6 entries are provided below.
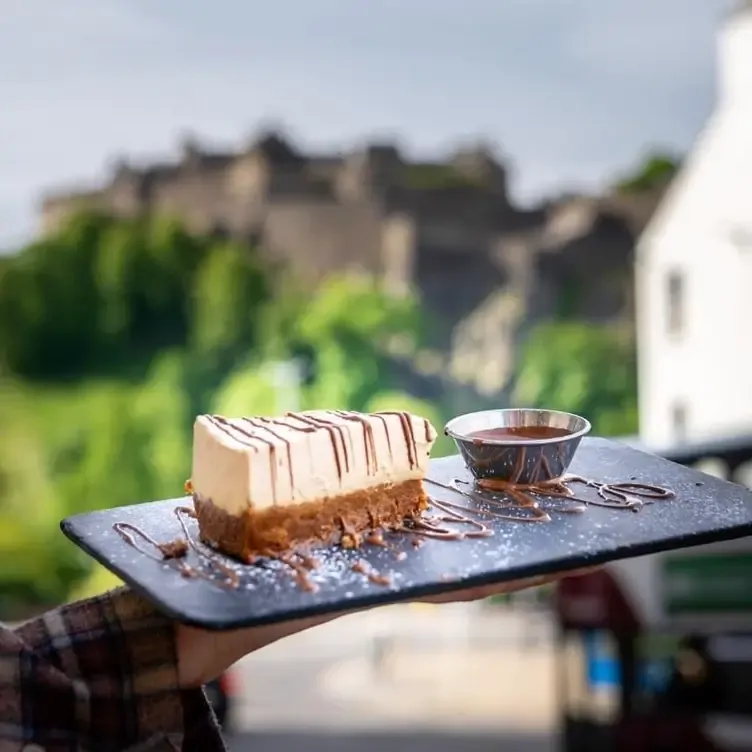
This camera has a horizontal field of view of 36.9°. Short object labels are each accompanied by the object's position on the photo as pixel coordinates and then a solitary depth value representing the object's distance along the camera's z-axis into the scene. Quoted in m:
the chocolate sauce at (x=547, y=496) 1.26
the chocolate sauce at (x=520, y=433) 1.40
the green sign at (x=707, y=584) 3.29
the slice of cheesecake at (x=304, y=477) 1.23
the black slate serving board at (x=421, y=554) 1.02
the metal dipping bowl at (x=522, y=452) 1.34
